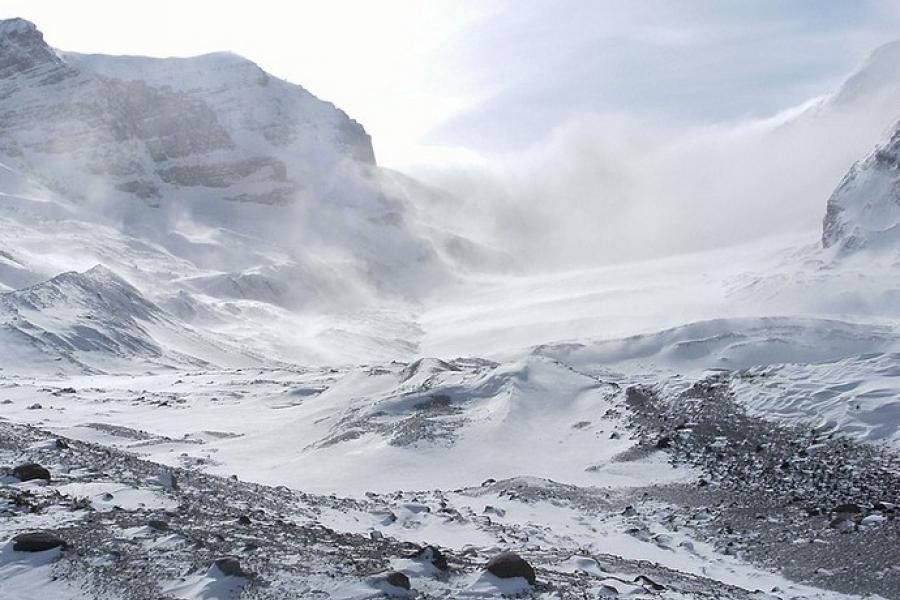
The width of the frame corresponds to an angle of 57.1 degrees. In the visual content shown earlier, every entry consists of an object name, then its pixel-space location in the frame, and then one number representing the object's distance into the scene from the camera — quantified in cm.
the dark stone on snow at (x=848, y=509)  2246
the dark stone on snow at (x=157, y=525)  1531
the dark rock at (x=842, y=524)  2129
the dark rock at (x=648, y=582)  1525
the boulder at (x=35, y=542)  1366
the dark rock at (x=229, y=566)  1321
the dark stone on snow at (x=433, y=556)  1439
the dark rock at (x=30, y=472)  1852
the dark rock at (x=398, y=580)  1327
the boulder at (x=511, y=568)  1392
